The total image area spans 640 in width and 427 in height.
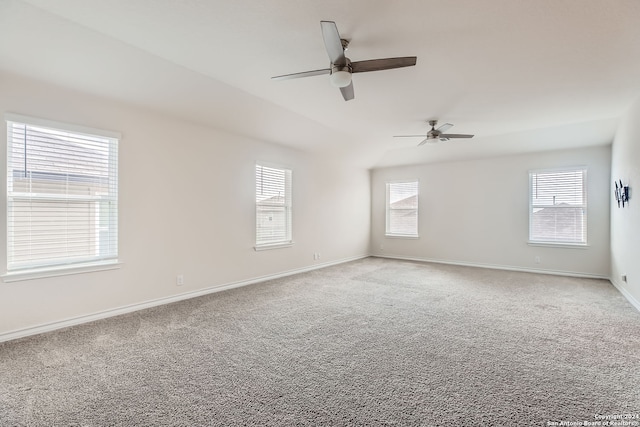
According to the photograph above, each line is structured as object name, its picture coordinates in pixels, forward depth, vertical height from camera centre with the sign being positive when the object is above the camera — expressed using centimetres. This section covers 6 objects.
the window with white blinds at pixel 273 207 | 516 +11
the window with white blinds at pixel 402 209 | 750 +11
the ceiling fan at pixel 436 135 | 460 +124
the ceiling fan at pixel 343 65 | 230 +124
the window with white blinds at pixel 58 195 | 286 +19
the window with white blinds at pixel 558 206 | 560 +13
